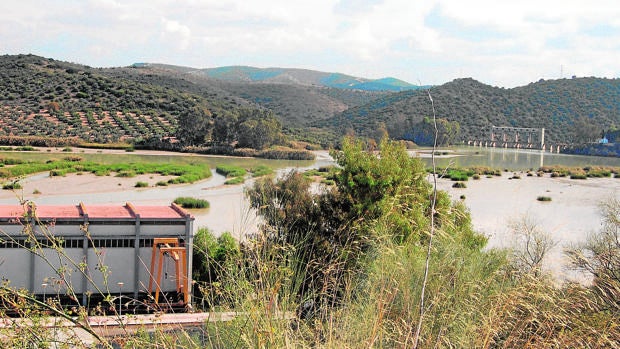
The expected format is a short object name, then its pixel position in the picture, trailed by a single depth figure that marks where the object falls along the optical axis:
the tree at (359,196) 16.53
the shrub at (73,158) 43.51
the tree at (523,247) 11.78
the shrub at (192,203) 29.50
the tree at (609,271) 6.90
